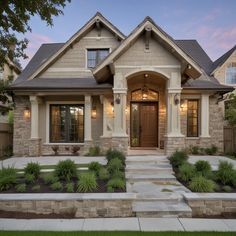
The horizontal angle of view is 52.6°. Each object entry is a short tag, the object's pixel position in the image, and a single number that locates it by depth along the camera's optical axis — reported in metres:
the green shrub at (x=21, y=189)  5.62
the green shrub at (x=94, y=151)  11.24
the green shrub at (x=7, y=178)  5.78
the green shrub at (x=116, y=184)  5.78
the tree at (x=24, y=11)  4.57
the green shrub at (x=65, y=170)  6.40
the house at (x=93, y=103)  11.51
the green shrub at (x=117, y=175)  6.46
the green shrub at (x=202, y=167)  6.91
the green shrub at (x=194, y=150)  11.40
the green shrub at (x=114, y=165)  7.07
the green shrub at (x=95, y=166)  7.12
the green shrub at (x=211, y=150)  11.42
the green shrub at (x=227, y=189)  5.68
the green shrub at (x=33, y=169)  6.62
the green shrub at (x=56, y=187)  5.72
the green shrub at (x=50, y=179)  6.11
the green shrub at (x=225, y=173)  6.16
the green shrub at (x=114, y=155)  8.30
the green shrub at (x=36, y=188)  5.69
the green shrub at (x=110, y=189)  5.56
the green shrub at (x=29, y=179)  6.16
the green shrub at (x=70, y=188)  5.58
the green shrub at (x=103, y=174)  6.44
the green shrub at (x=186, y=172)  6.66
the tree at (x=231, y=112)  12.06
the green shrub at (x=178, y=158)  7.80
